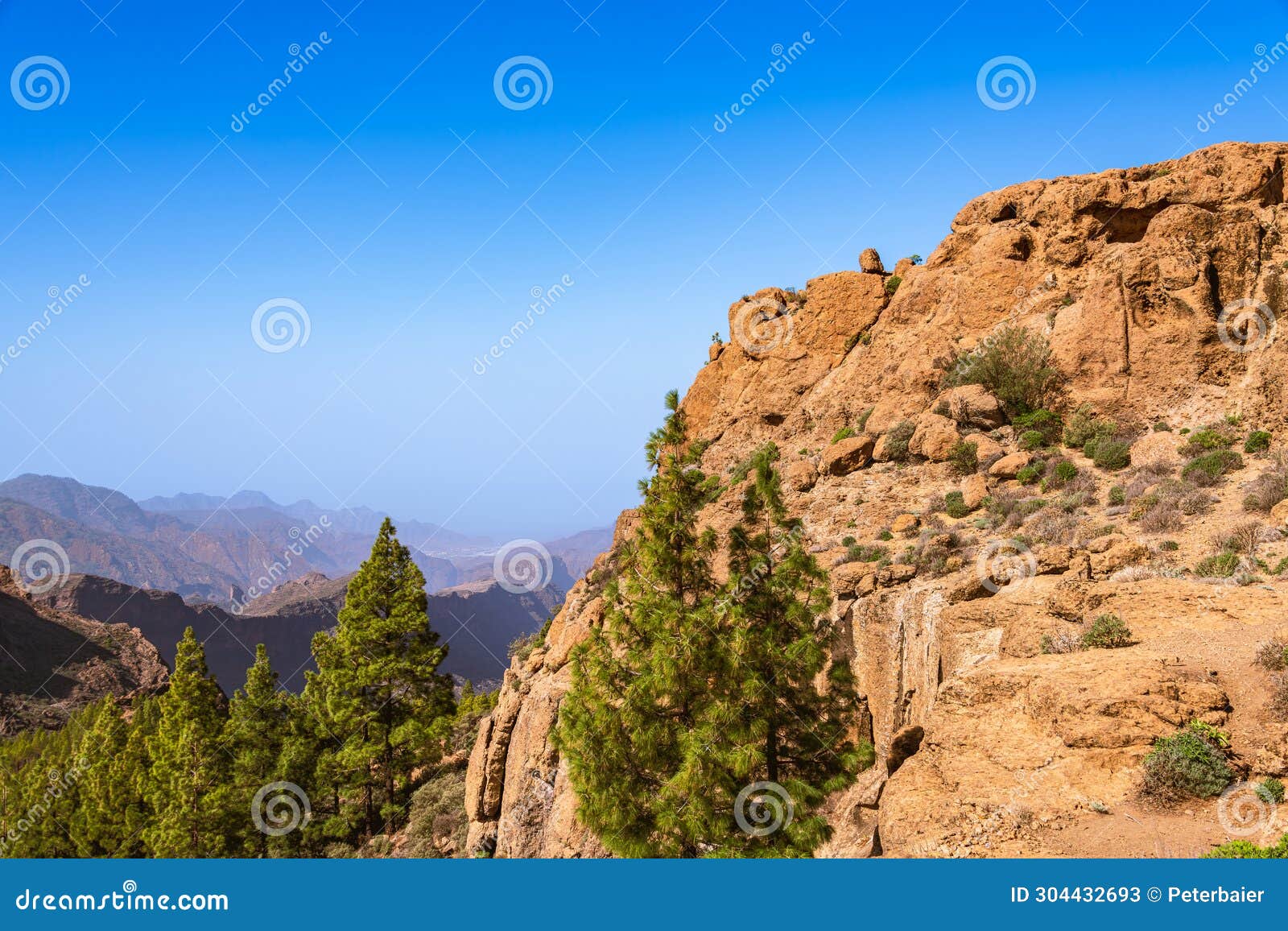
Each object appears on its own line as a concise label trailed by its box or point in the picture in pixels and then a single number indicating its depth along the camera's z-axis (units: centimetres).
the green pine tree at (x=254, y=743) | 2748
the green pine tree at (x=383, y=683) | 2584
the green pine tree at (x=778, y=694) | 1259
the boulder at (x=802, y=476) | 2801
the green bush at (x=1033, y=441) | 2441
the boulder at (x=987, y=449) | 2447
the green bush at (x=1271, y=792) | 882
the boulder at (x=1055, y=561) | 1568
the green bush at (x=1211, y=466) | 1895
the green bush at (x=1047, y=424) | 2484
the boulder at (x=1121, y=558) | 1583
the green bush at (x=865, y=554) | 2086
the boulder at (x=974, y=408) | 2625
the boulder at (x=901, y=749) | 1262
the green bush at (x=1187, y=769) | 922
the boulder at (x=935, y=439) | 2550
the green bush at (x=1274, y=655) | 1048
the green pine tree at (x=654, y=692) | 1291
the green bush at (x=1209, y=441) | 2044
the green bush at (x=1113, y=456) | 2216
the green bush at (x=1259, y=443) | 1966
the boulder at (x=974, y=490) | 2242
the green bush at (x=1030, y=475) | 2305
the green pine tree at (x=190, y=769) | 2691
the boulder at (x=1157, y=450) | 2109
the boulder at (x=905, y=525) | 2219
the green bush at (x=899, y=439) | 2669
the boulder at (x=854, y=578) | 1891
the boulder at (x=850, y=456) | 2730
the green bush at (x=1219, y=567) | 1441
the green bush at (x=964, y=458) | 2466
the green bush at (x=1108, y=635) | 1235
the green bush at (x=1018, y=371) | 2538
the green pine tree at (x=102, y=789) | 3297
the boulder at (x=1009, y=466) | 2356
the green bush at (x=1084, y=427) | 2378
